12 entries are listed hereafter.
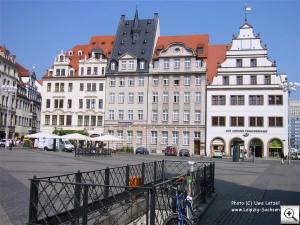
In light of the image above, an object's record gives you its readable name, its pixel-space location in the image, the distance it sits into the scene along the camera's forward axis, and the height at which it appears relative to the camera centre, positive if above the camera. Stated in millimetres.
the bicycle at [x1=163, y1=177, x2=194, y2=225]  6879 -1150
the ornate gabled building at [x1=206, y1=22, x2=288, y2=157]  53750 +5881
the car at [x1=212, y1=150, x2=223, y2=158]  51300 -1018
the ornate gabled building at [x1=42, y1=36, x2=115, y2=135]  63031 +7737
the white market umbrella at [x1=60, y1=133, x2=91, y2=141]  44156 +612
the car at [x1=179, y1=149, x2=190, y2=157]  54688 -1046
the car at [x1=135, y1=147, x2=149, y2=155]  57412 -960
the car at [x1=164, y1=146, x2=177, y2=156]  54750 -830
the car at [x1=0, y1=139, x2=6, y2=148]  56397 -384
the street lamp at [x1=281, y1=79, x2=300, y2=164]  31355 +4789
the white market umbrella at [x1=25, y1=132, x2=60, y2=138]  46759 +717
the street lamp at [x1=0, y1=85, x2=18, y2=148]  37469 +4828
